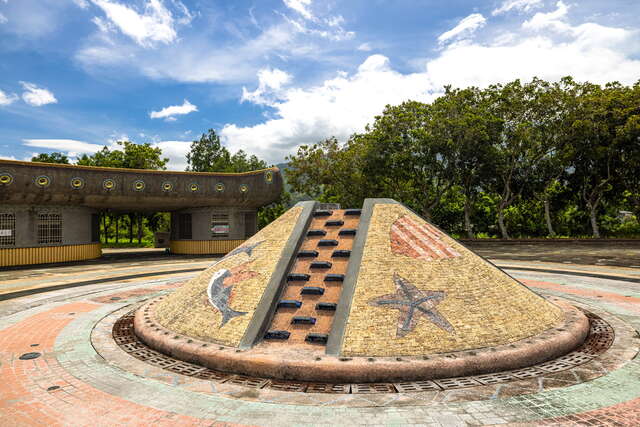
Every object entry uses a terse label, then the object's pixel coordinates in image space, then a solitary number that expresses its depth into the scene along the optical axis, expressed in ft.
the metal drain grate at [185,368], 23.47
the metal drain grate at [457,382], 20.55
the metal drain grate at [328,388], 20.36
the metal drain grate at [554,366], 22.81
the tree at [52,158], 176.76
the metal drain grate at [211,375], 22.39
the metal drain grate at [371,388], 20.22
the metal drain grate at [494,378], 21.07
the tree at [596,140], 111.34
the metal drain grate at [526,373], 21.76
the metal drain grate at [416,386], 20.27
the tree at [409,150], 115.14
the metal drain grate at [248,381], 21.40
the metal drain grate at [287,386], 20.74
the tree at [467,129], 111.04
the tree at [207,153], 234.38
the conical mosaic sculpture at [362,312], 22.24
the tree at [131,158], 155.94
